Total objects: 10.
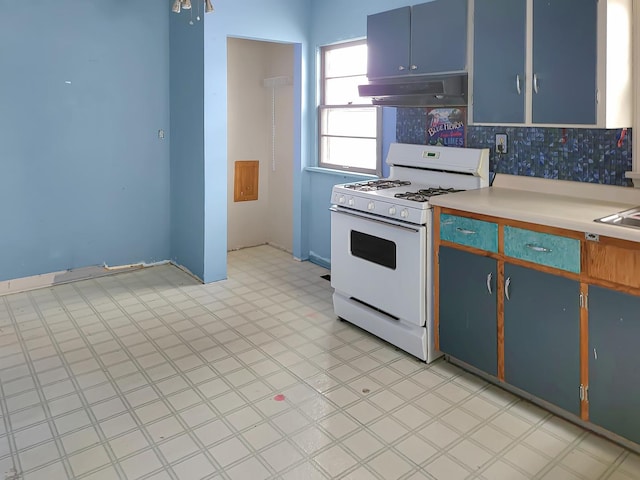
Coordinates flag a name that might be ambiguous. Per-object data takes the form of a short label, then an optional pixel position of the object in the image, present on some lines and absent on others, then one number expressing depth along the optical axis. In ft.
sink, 7.13
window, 14.26
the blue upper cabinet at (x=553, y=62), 7.85
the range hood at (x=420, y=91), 9.98
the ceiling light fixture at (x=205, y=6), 11.47
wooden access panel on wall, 17.97
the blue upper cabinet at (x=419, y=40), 9.96
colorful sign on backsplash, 11.23
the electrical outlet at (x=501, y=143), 10.29
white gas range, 9.53
